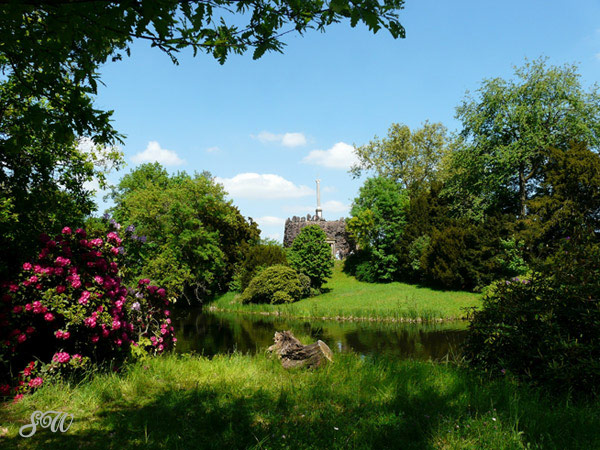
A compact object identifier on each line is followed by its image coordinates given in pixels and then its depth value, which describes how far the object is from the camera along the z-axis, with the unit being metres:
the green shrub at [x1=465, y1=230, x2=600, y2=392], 5.18
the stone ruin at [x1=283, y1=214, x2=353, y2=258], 47.25
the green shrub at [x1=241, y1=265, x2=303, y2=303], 26.46
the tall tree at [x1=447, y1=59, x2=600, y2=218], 25.80
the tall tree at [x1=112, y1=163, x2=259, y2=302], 27.48
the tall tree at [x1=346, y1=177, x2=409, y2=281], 33.59
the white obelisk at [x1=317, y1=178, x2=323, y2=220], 50.22
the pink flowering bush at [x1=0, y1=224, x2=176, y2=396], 5.93
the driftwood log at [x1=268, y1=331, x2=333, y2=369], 7.55
